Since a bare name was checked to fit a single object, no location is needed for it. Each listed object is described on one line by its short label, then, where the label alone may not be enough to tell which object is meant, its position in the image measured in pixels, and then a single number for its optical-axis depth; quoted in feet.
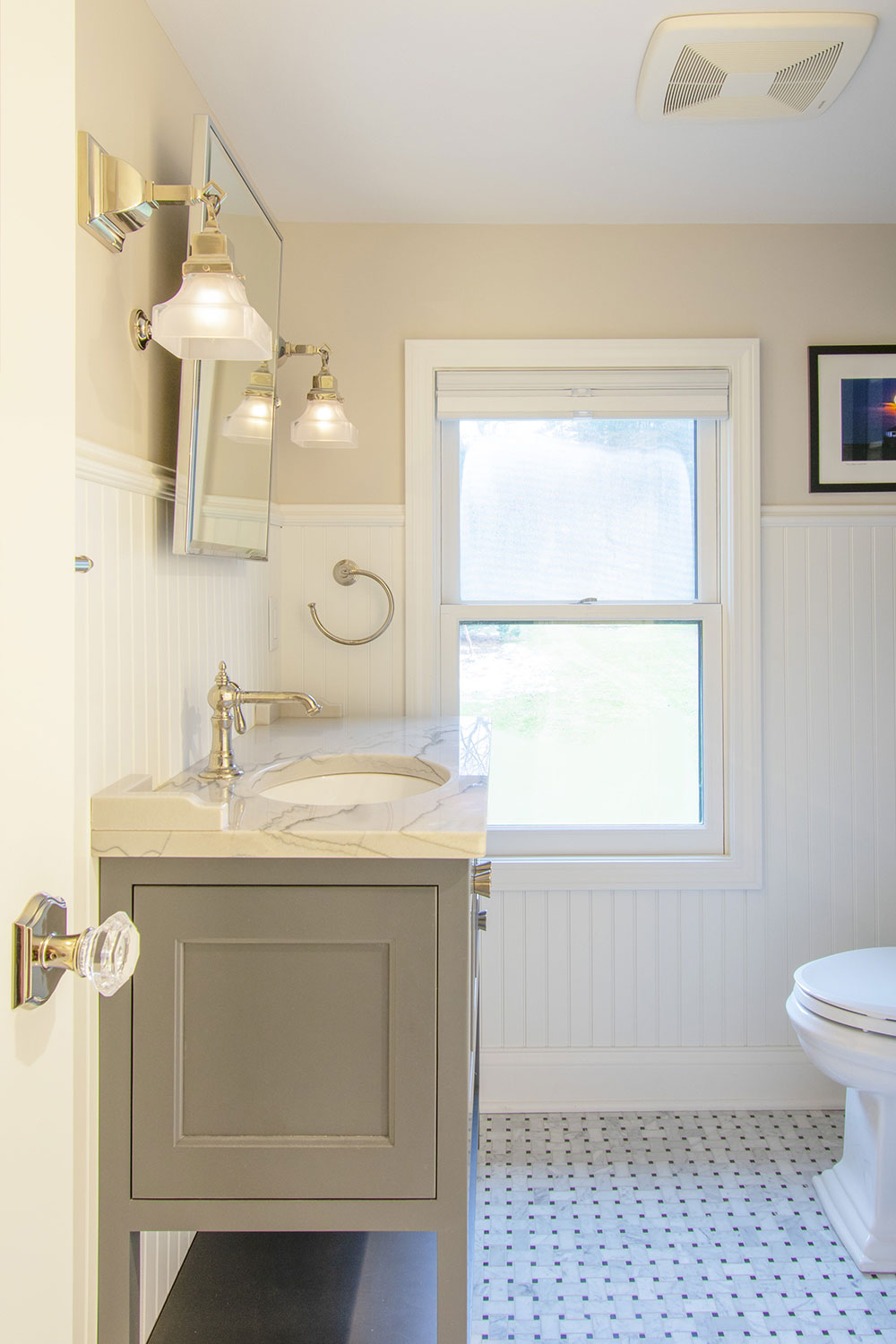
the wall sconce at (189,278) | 4.29
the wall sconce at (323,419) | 6.90
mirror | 5.22
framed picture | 8.39
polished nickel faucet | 5.44
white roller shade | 8.32
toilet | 6.18
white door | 1.96
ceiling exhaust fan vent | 5.46
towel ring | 8.41
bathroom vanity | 4.39
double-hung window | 8.51
